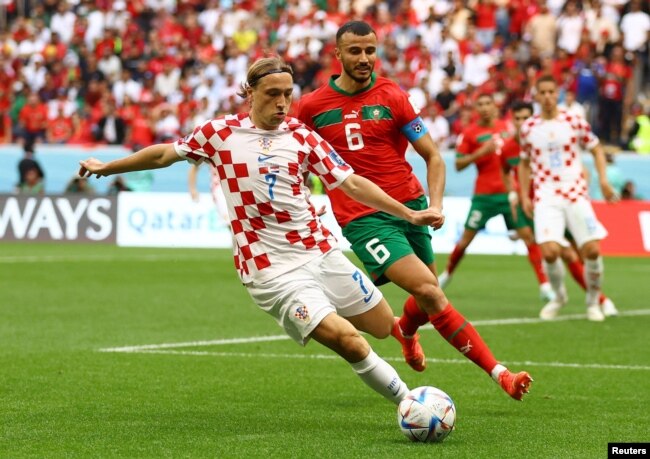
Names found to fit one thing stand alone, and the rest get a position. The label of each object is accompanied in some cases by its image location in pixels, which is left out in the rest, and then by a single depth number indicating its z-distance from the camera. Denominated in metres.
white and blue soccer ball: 14.11
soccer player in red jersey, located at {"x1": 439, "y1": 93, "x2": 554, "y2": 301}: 31.86
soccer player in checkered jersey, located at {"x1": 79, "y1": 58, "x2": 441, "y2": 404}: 14.62
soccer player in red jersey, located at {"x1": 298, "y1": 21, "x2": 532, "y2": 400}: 17.17
